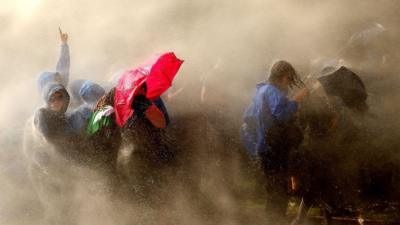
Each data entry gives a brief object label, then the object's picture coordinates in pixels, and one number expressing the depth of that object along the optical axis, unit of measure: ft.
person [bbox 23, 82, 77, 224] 30.73
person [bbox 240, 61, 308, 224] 28.99
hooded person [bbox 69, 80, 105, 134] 32.09
